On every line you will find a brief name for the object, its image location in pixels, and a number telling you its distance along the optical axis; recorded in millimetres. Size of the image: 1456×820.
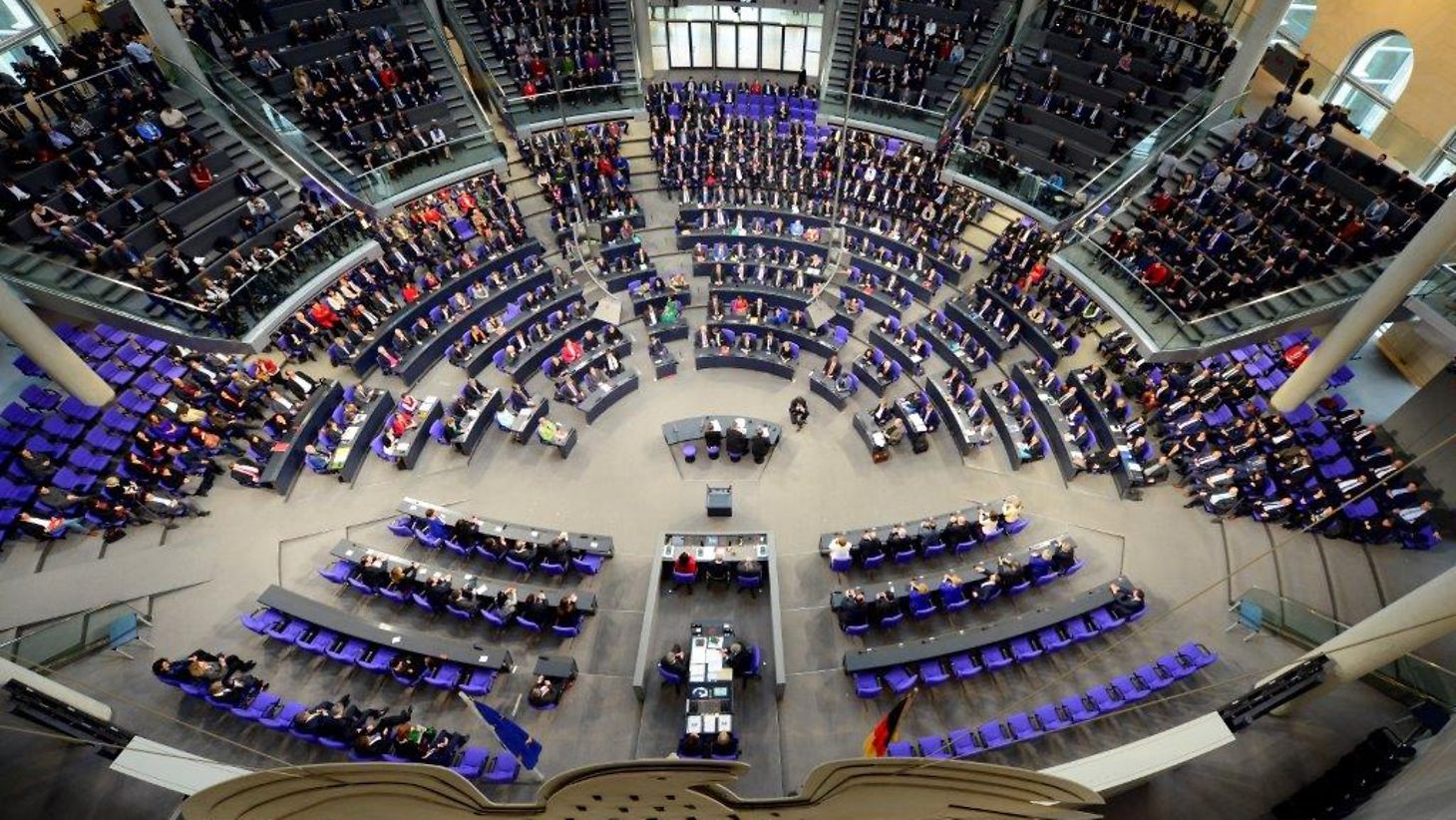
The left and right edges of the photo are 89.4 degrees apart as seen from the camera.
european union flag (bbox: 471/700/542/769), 10250
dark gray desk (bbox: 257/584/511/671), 13586
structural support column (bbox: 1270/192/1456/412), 13414
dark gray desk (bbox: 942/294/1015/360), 19844
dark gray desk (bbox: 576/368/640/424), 18812
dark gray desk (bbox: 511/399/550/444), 17797
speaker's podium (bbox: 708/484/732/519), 16453
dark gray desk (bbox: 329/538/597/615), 14625
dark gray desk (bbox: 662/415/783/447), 17844
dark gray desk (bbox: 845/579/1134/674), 13539
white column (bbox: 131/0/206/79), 17312
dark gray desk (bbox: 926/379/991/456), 17516
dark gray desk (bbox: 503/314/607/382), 19594
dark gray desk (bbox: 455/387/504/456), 17609
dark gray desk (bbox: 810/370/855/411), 19141
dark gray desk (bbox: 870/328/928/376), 19625
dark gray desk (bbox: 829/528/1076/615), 14672
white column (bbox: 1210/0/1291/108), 17109
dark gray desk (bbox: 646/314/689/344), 20469
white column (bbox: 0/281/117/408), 13992
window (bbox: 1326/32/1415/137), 18734
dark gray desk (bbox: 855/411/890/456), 17672
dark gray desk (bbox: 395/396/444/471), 17297
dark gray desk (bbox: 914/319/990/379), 19531
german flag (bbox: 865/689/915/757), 6879
